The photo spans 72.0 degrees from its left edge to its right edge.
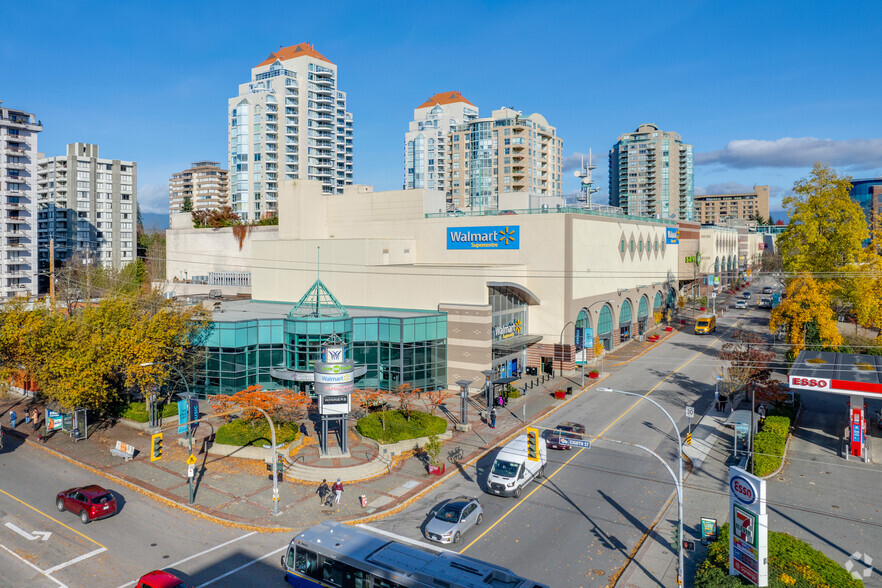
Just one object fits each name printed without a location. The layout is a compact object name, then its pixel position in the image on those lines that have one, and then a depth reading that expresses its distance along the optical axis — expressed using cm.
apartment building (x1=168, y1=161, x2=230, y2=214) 19450
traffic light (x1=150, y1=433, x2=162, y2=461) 3375
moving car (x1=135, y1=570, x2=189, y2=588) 2184
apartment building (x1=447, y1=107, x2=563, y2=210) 14275
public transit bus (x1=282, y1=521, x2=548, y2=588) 2025
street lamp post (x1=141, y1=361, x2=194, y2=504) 3200
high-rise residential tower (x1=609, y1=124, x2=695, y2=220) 19418
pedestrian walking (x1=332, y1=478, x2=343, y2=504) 3095
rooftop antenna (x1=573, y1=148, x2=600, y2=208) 7988
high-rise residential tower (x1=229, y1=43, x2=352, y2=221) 13488
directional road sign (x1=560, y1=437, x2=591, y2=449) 2900
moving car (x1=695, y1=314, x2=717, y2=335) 8369
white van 3177
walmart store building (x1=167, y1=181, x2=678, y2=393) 5238
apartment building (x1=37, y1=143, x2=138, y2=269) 13000
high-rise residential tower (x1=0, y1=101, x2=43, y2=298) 9819
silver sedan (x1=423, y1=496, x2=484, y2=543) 2678
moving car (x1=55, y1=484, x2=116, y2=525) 2909
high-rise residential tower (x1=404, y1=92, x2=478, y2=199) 17888
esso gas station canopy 3534
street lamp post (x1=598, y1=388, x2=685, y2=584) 2270
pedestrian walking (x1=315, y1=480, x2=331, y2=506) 3152
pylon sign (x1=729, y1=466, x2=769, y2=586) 2072
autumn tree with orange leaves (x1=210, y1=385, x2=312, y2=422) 3797
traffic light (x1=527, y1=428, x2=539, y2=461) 3159
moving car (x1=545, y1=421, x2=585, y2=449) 3815
